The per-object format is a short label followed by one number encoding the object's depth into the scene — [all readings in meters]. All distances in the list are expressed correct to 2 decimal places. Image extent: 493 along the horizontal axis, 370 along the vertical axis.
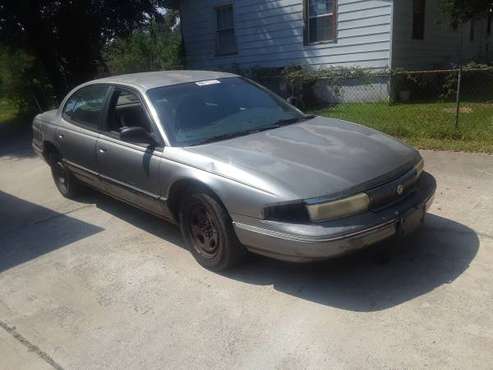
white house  10.67
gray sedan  3.16
